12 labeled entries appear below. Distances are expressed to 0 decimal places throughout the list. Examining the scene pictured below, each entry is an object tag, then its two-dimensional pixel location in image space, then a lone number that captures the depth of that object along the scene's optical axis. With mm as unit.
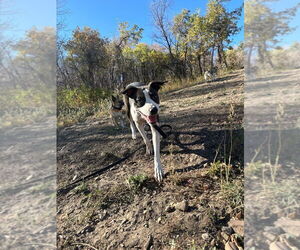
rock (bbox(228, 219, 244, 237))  1387
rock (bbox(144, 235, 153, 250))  1464
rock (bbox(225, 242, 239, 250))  1314
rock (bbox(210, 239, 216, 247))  1376
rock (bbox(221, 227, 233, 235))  1413
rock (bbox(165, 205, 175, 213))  1696
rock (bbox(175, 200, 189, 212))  1648
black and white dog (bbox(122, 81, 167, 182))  1900
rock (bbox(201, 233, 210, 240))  1414
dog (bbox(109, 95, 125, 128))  3753
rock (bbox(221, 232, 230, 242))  1387
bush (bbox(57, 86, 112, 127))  5158
